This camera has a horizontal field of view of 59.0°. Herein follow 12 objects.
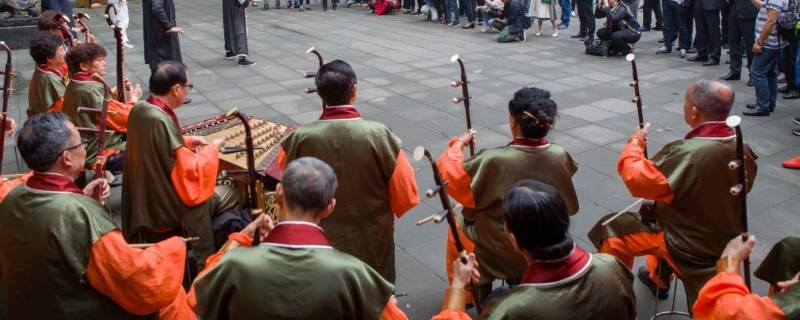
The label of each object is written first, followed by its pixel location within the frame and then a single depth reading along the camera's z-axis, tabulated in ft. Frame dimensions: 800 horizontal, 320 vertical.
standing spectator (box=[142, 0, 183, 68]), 29.96
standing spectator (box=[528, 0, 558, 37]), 43.11
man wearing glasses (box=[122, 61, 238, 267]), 12.53
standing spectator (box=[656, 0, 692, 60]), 36.27
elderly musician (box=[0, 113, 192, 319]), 8.73
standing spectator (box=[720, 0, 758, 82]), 28.71
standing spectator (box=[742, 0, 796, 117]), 25.14
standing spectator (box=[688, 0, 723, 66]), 33.50
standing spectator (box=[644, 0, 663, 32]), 43.47
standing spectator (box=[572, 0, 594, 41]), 40.01
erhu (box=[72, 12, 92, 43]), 24.30
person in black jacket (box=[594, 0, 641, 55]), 36.06
